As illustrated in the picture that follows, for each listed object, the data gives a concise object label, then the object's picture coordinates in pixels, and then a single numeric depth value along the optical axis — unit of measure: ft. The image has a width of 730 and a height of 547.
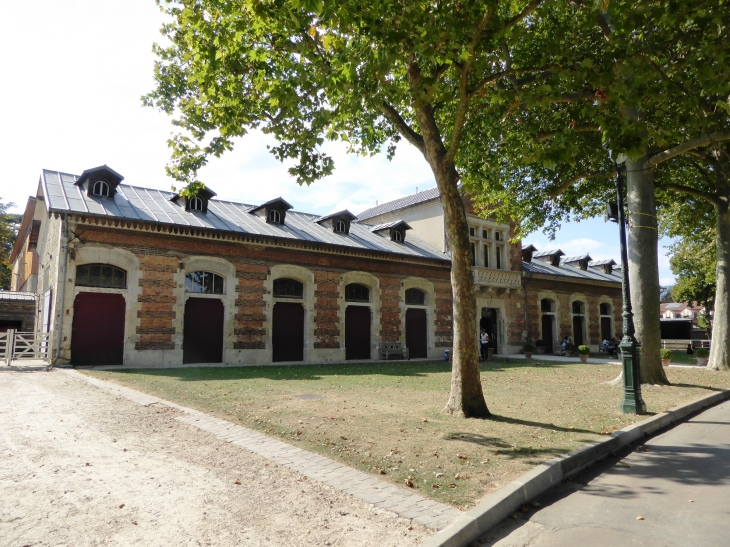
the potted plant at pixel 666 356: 54.49
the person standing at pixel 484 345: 72.23
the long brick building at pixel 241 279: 51.24
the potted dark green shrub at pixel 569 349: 89.35
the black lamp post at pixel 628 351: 27.68
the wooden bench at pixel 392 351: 71.20
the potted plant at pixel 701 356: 62.03
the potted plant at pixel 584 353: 69.41
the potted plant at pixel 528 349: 80.38
